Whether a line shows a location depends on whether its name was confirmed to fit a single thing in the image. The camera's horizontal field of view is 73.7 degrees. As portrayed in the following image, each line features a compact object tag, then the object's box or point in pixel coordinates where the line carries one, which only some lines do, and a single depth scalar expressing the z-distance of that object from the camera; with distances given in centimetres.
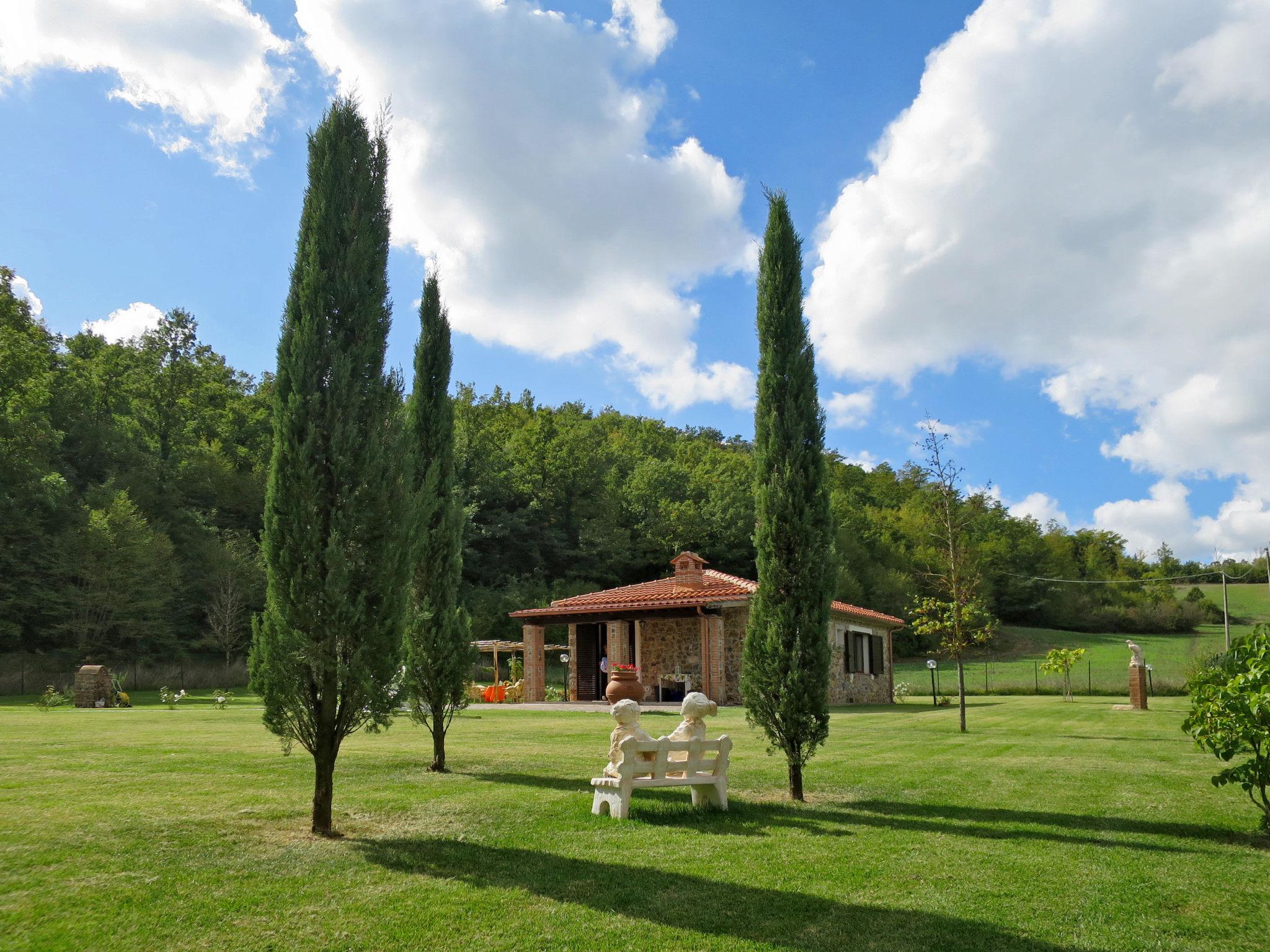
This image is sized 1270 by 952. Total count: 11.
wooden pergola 2567
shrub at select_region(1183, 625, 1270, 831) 513
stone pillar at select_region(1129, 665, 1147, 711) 1984
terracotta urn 1477
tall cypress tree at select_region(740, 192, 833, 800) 729
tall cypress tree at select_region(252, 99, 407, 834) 568
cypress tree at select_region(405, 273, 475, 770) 904
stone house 2114
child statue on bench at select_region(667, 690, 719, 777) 678
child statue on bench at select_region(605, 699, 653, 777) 642
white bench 630
